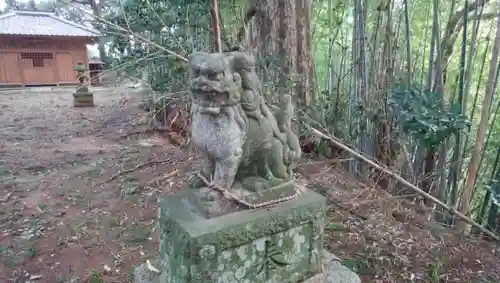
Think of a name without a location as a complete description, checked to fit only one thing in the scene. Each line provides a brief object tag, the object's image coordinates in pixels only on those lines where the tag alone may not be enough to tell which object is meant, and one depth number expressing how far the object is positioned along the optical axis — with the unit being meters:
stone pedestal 1.44
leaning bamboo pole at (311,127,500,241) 2.39
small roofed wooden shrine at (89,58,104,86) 15.37
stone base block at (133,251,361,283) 1.81
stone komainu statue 1.38
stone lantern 9.25
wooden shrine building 13.41
